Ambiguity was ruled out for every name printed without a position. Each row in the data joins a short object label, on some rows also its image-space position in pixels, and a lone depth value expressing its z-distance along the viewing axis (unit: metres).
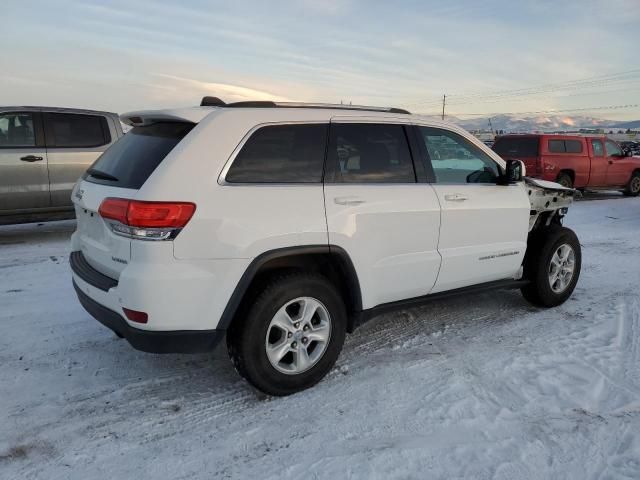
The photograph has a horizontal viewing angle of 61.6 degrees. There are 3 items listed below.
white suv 2.92
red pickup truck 13.42
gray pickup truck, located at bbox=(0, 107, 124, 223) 7.62
